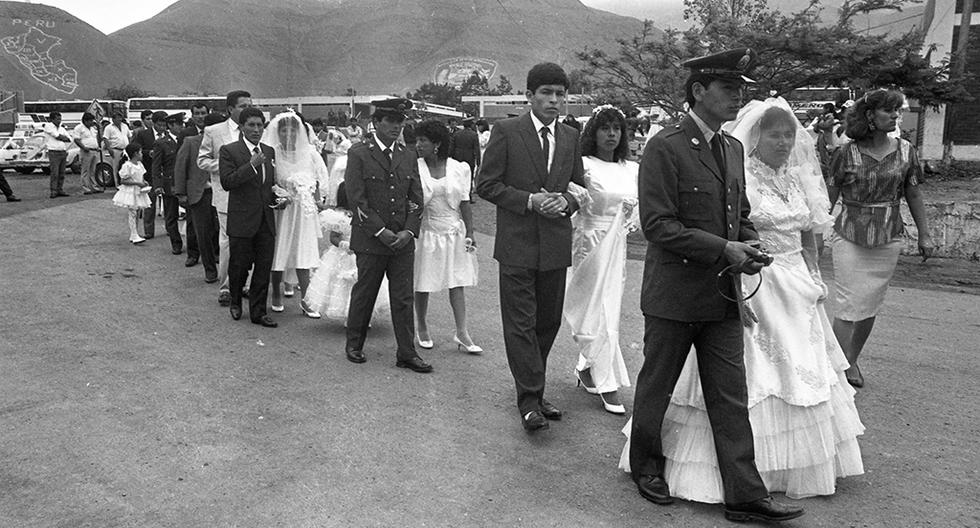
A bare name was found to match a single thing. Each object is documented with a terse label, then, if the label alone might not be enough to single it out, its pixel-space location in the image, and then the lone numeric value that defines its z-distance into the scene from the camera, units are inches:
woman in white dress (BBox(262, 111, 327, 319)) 318.7
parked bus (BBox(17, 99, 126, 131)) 1697.8
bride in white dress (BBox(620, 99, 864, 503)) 160.4
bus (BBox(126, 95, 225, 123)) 1738.7
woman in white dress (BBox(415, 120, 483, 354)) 269.6
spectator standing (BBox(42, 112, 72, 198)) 715.4
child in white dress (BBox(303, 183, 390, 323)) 302.8
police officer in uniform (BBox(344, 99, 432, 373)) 246.4
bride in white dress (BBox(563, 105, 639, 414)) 219.6
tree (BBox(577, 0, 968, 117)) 627.5
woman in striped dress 234.4
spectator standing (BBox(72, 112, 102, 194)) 777.6
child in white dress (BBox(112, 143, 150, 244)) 478.6
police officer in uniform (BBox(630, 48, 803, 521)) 148.5
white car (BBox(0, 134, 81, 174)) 1052.3
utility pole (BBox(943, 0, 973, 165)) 728.3
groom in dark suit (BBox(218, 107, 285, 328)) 288.8
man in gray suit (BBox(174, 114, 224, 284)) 370.9
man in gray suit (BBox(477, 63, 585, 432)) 193.6
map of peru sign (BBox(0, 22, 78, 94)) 5054.1
